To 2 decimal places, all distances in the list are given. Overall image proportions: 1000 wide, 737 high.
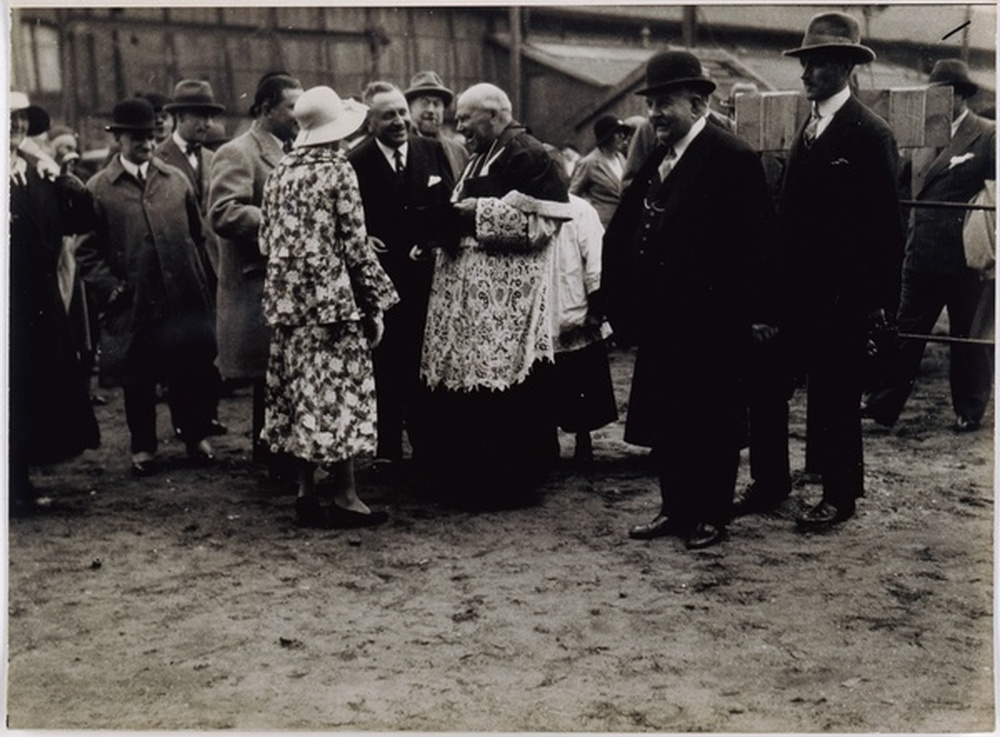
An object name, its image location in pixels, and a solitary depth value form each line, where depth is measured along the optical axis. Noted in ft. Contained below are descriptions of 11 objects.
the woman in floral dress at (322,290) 15.65
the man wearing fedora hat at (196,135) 22.27
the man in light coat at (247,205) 17.94
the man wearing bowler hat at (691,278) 14.76
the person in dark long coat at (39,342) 15.97
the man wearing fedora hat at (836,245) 15.05
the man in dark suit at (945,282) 19.21
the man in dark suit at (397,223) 18.79
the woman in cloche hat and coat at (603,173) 29.86
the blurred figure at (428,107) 23.36
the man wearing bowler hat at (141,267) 19.25
